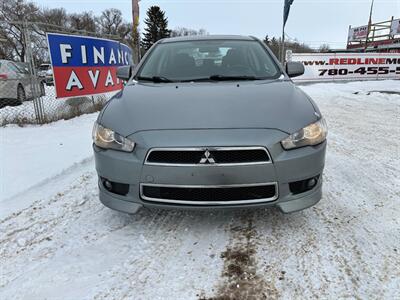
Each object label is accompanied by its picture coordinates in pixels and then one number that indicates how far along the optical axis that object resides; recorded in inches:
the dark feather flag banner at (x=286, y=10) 491.8
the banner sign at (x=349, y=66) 722.8
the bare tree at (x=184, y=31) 2976.4
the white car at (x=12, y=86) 322.0
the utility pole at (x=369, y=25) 1354.6
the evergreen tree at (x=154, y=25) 1942.7
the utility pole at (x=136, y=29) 511.5
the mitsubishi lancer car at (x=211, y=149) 82.4
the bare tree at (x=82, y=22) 2290.4
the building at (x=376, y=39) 1239.5
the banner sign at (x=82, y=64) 240.7
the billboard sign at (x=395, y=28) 1277.1
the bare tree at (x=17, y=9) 1640.0
